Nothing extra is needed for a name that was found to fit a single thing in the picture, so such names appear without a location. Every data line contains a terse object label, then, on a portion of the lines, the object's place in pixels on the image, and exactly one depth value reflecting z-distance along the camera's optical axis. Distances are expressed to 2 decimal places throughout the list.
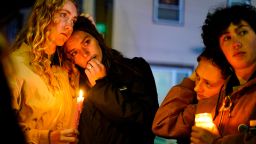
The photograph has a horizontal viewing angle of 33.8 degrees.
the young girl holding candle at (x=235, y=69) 2.62
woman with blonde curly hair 3.20
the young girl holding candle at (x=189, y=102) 3.11
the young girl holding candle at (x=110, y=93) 3.22
